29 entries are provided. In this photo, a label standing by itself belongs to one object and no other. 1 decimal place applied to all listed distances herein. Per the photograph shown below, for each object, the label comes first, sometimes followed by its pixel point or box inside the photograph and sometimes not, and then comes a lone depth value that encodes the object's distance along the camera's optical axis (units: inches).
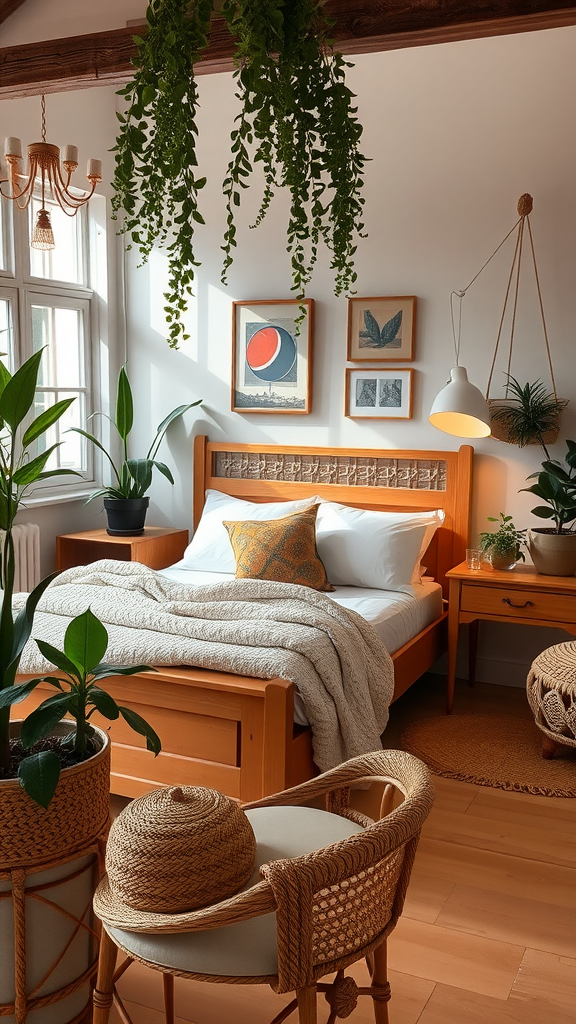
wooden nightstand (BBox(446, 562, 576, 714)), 153.7
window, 186.7
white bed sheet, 145.8
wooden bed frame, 110.6
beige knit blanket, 116.6
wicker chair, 57.1
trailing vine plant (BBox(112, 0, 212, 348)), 70.1
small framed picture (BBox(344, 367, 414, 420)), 184.2
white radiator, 184.9
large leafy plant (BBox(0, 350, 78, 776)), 76.7
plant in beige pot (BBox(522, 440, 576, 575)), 159.2
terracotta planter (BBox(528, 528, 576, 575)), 158.7
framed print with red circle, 192.7
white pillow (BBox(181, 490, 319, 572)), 177.6
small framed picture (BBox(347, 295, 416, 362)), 181.6
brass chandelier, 142.6
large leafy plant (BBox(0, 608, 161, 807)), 70.7
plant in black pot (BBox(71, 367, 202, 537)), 195.5
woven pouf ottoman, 138.4
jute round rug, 136.9
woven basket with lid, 61.9
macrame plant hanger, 170.2
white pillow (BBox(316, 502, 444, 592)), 166.2
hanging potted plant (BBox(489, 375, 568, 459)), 168.4
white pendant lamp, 161.2
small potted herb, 164.1
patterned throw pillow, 160.6
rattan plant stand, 73.3
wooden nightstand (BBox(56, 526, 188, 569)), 189.9
